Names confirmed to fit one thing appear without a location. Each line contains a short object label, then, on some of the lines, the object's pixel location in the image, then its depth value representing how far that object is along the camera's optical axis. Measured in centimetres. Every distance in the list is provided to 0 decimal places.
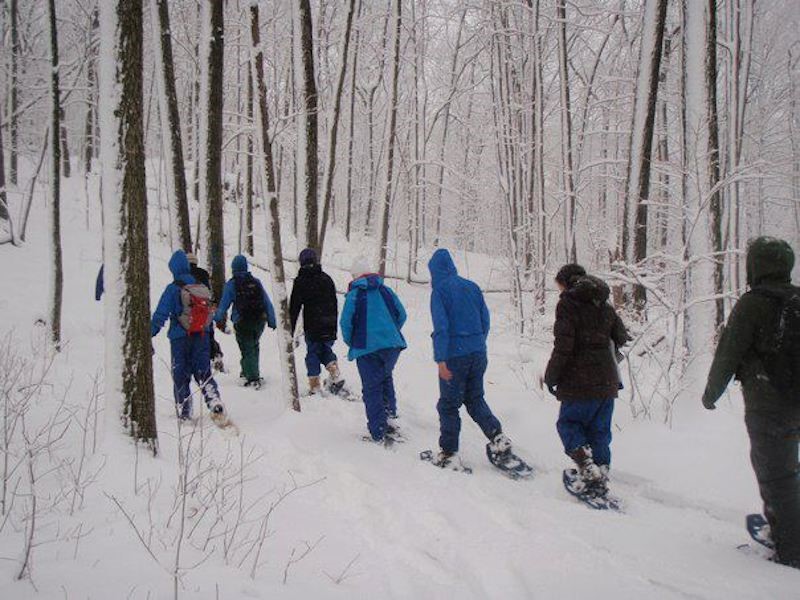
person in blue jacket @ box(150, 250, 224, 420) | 516
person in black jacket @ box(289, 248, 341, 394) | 632
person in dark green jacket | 290
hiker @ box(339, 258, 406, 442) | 496
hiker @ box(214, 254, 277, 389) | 657
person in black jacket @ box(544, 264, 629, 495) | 392
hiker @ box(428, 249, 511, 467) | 443
